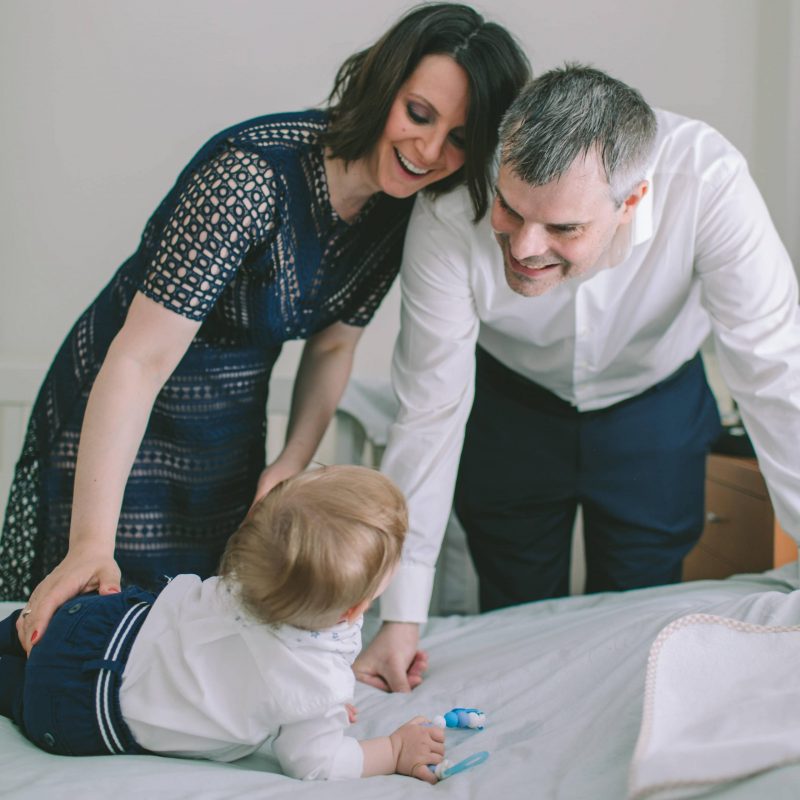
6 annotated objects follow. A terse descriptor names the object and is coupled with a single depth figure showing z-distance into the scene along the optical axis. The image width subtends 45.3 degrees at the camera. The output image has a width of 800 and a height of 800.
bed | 0.79
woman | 1.18
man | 1.21
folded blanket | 0.77
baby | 0.92
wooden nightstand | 2.04
